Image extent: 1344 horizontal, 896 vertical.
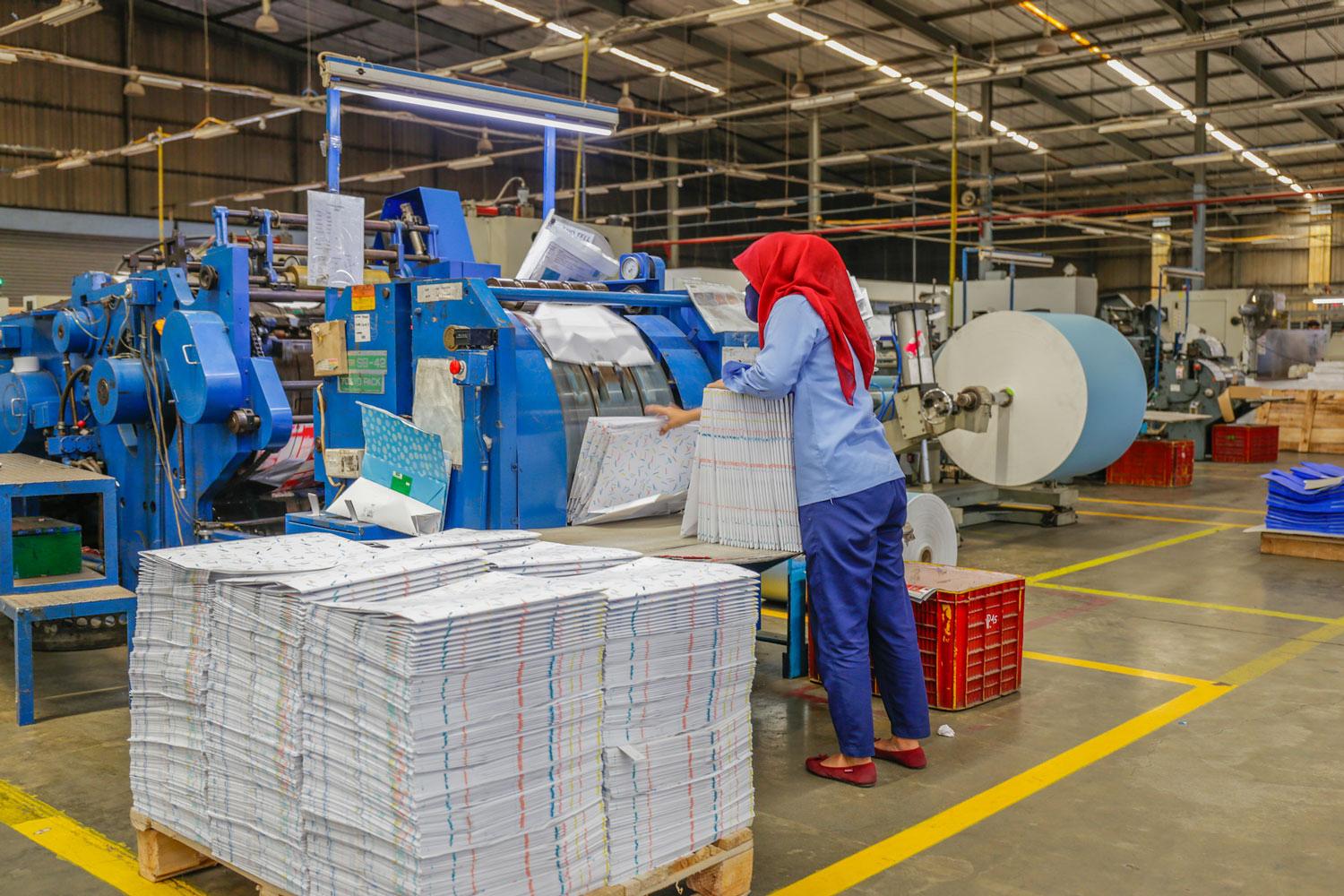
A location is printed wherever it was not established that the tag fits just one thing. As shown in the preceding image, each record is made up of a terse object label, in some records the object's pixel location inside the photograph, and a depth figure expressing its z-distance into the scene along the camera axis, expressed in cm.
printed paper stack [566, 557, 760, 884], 284
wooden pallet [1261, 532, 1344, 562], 857
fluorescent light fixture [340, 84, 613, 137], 563
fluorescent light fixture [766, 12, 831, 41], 1892
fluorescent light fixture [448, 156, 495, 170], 1952
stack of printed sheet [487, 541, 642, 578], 320
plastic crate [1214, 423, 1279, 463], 1593
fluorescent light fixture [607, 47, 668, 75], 2038
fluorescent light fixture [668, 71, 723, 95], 2179
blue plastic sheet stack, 860
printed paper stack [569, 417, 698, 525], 470
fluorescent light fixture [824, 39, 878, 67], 1959
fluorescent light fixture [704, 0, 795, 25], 1198
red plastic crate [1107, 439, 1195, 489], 1332
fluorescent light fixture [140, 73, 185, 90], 1411
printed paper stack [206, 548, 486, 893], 277
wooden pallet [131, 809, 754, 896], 292
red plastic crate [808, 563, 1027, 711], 494
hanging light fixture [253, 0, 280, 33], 1397
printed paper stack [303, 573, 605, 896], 246
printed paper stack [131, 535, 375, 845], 307
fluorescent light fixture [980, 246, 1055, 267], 1259
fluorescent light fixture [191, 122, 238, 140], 1501
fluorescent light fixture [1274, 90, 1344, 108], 1602
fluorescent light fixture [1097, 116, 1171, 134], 1659
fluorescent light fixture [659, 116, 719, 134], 1720
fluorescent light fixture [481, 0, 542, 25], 1853
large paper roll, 832
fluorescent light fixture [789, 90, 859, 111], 1508
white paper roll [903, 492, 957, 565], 598
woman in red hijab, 385
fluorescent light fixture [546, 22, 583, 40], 1966
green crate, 560
